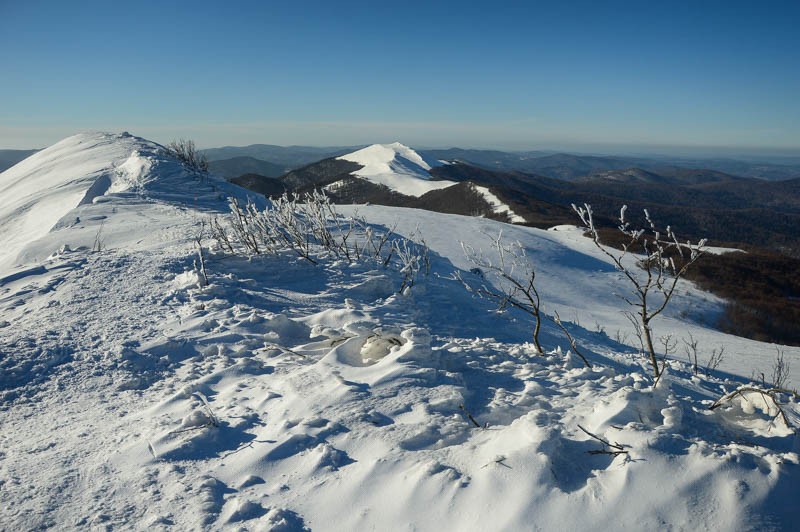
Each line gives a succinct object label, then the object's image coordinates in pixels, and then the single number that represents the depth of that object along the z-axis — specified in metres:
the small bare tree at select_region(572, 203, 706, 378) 3.68
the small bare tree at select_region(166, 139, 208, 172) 15.90
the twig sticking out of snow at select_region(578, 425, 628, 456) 2.46
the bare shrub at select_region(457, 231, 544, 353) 5.18
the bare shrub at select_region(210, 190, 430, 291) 7.00
